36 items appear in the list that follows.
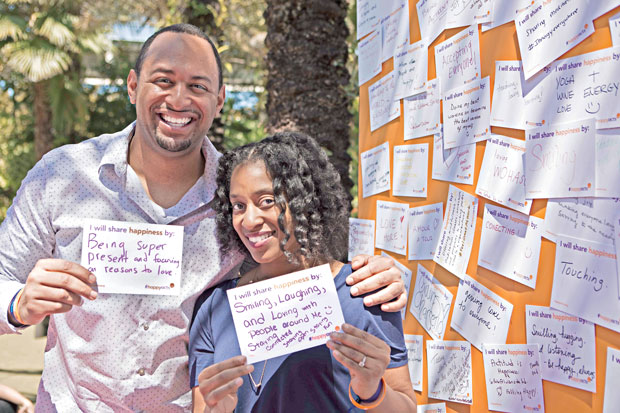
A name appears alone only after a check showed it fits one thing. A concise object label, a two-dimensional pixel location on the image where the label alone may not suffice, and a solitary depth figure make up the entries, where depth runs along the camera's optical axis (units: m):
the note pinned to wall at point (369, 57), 2.78
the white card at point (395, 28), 2.51
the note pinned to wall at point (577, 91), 1.51
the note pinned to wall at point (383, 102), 2.62
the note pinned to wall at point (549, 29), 1.61
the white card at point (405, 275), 2.48
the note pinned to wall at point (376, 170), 2.69
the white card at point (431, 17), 2.23
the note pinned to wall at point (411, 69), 2.38
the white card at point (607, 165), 1.50
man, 2.14
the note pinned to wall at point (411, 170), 2.38
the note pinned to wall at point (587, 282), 1.51
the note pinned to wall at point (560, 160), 1.58
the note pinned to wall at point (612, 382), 1.51
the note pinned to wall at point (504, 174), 1.81
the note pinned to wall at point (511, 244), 1.77
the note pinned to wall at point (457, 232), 2.07
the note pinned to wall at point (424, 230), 2.29
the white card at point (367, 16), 2.79
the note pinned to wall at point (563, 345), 1.59
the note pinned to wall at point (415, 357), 2.38
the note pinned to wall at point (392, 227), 2.54
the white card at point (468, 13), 1.98
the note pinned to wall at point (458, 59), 2.05
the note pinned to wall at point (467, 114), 1.99
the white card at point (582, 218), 1.52
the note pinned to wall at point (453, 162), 2.06
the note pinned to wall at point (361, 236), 2.83
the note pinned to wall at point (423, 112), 2.29
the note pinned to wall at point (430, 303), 2.22
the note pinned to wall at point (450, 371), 2.08
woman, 1.73
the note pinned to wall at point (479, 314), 1.90
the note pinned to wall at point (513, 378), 1.77
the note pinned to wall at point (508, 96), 1.83
